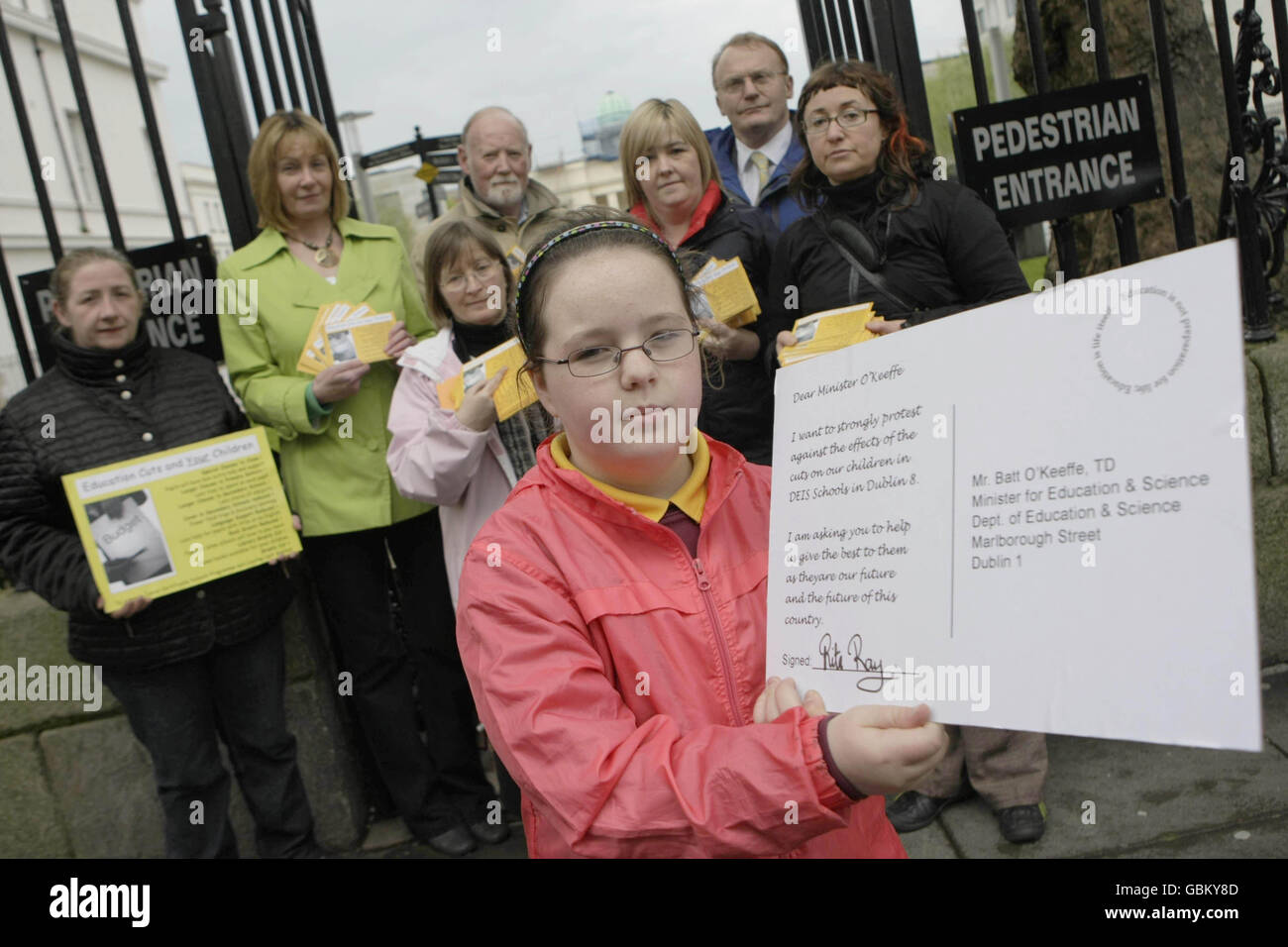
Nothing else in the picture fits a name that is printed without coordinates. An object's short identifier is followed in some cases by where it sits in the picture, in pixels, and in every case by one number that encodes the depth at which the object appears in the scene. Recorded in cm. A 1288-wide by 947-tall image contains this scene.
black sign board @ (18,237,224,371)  350
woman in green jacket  332
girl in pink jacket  112
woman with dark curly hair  278
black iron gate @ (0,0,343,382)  342
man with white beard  364
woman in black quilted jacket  292
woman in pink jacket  307
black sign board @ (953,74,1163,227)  333
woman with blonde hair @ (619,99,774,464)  317
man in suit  379
